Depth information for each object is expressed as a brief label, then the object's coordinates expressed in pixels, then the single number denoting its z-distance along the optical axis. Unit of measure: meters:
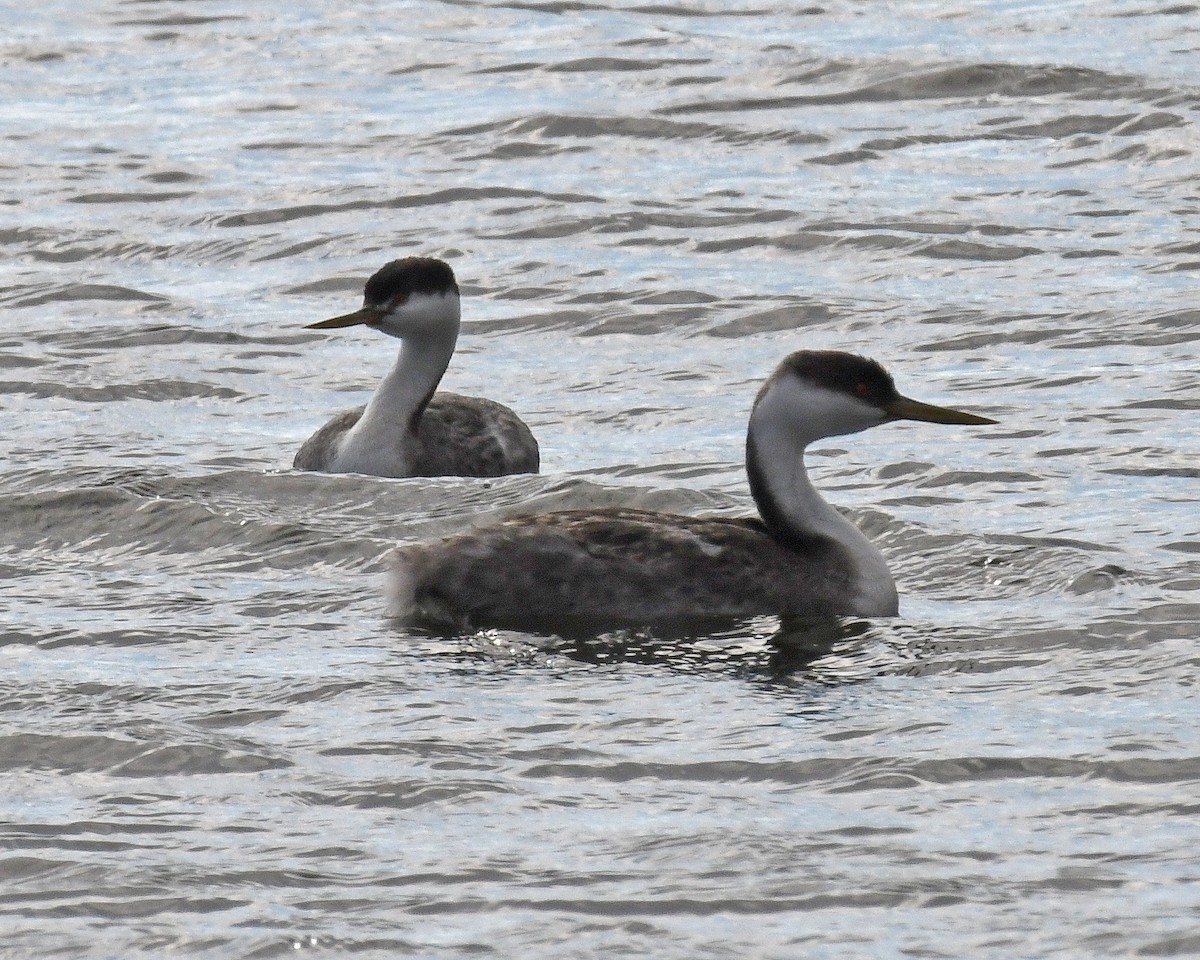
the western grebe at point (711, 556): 19.00
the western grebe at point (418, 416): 24.02
